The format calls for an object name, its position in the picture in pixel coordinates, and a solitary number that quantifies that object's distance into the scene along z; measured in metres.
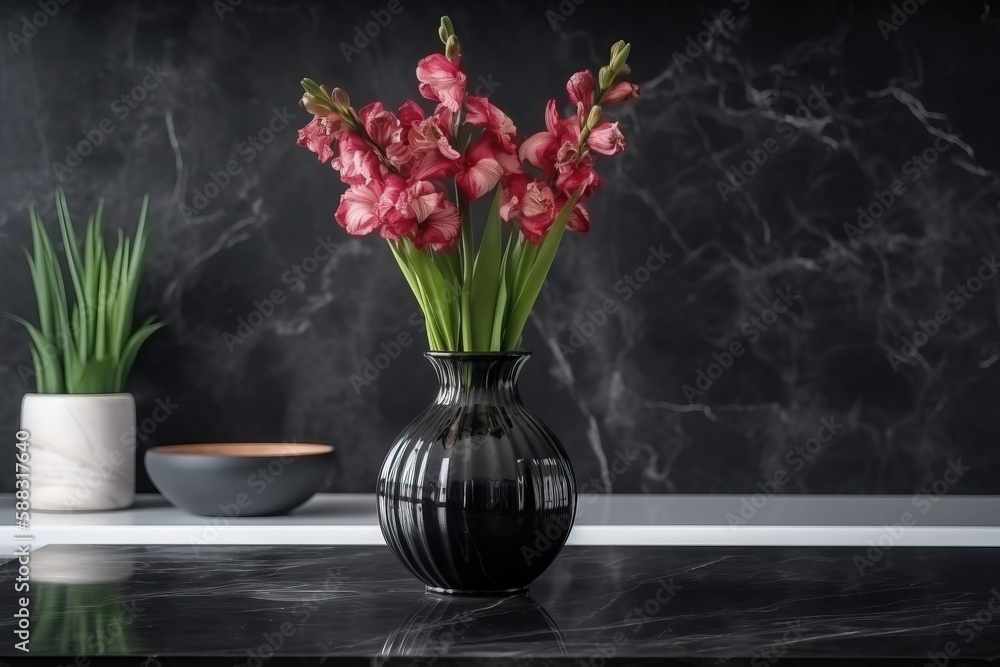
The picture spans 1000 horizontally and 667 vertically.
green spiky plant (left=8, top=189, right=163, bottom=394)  1.53
